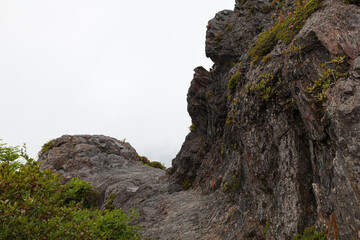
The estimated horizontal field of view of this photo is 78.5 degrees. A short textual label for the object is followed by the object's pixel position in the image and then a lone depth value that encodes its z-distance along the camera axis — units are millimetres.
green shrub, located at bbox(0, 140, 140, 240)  6789
